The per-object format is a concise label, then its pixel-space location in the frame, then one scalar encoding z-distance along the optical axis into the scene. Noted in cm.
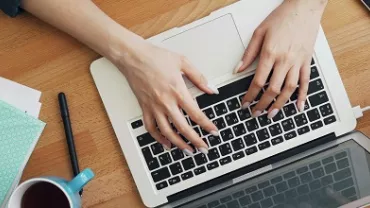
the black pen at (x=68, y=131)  78
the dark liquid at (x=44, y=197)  71
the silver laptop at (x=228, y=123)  75
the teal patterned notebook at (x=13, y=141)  78
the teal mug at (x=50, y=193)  69
